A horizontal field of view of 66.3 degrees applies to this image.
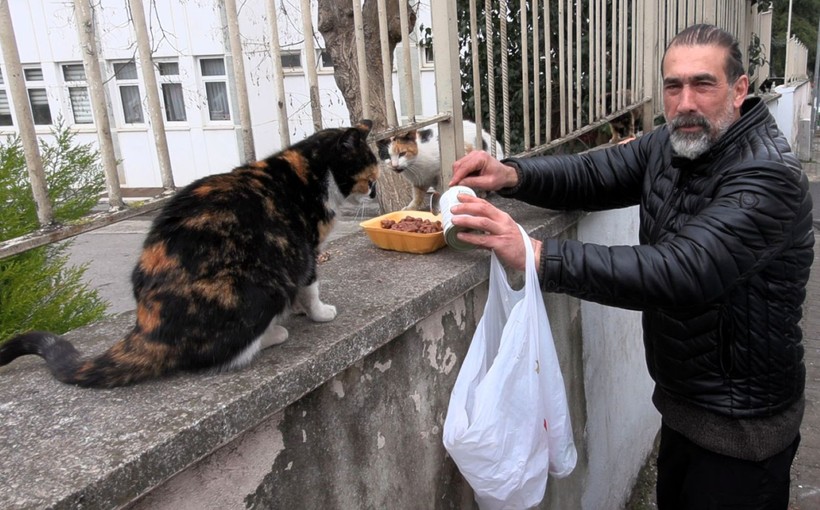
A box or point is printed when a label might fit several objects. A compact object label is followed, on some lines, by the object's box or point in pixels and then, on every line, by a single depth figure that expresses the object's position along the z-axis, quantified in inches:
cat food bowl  86.4
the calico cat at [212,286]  54.4
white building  212.9
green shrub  116.3
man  70.1
